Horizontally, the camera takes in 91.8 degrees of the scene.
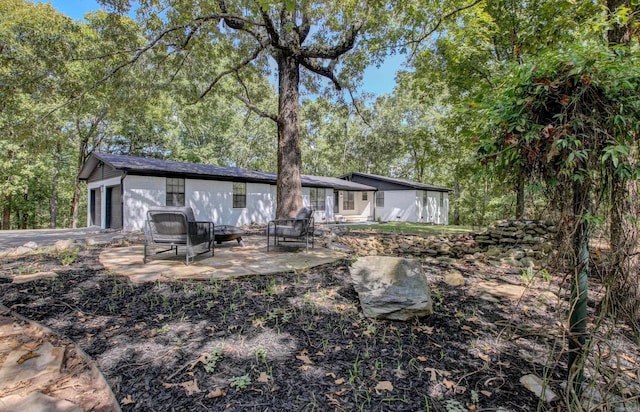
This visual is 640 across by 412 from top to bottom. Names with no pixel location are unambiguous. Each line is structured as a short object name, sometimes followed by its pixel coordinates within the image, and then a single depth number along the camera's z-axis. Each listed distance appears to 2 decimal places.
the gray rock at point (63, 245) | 6.16
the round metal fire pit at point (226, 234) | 6.44
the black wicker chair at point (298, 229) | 6.00
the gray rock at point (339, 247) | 6.47
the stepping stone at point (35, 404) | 1.85
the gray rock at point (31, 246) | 6.33
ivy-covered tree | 1.59
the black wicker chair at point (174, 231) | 4.88
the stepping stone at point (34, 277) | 3.90
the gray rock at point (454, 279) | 4.15
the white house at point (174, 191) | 12.03
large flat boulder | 3.01
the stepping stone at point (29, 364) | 2.14
